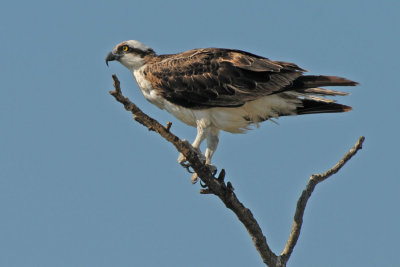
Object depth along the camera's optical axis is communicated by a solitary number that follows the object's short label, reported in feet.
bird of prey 70.18
